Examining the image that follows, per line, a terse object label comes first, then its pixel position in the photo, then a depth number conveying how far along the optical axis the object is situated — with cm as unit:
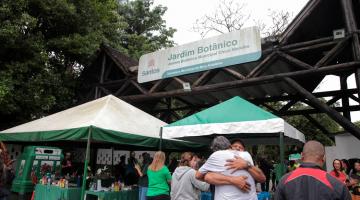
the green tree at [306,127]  2578
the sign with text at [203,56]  885
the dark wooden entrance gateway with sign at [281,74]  800
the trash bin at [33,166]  764
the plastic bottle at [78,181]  709
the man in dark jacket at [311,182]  222
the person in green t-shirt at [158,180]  509
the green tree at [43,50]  988
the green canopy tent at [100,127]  642
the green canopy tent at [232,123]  527
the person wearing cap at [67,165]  872
